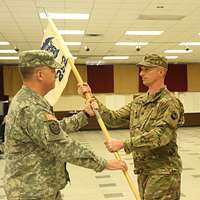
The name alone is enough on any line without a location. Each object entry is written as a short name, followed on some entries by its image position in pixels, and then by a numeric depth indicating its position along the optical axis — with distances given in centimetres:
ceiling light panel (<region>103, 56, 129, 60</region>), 1438
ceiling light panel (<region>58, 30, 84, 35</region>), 888
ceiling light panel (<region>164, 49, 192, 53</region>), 1289
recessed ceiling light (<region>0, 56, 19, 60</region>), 1384
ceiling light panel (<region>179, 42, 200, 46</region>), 1130
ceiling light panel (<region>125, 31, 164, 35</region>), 916
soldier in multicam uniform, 239
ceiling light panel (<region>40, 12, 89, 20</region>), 718
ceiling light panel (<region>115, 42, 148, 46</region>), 1096
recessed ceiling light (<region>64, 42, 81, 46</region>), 1074
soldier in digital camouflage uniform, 188
